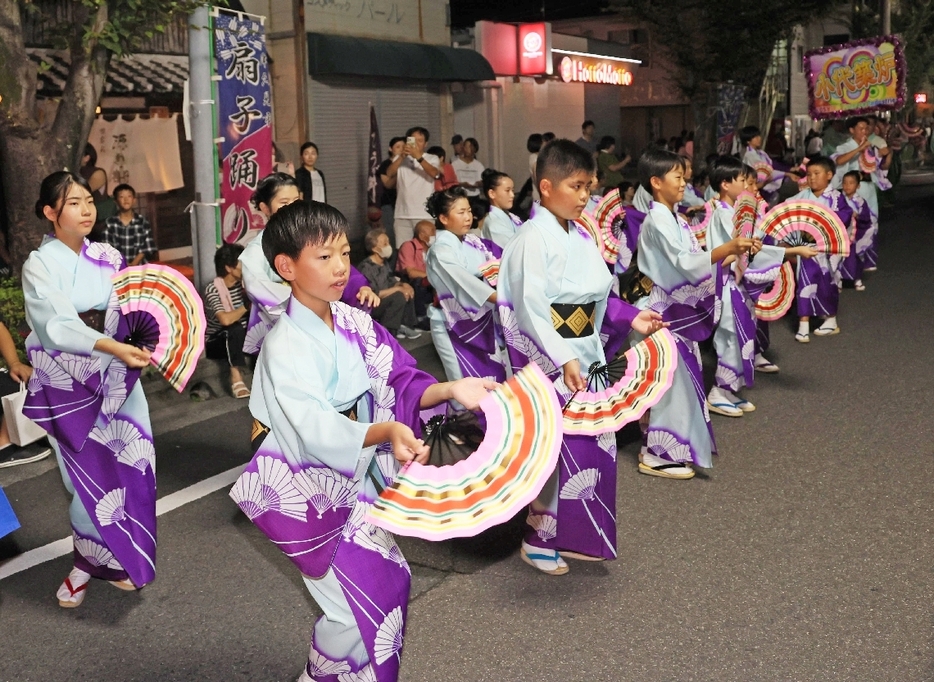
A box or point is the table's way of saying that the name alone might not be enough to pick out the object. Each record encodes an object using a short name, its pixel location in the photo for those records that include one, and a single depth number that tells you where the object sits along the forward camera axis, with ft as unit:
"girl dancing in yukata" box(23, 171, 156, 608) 14.48
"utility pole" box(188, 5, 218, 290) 27.25
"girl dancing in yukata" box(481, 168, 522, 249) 23.27
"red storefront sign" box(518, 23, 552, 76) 73.92
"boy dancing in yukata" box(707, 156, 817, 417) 24.03
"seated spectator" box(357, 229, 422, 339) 32.76
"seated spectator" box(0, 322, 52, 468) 21.85
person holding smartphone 41.29
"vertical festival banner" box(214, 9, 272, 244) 28.45
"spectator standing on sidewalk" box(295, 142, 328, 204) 39.24
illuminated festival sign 51.65
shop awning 51.83
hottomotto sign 81.61
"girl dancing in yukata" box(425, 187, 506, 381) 21.61
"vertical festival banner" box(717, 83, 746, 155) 61.82
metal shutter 54.03
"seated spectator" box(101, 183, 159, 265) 31.60
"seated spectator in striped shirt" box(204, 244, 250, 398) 27.45
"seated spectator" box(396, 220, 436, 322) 35.83
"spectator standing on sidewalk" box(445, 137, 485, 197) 48.78
